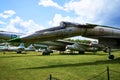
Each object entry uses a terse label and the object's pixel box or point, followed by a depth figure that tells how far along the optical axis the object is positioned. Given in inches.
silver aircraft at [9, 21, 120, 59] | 271.1
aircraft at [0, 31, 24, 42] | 553.2
